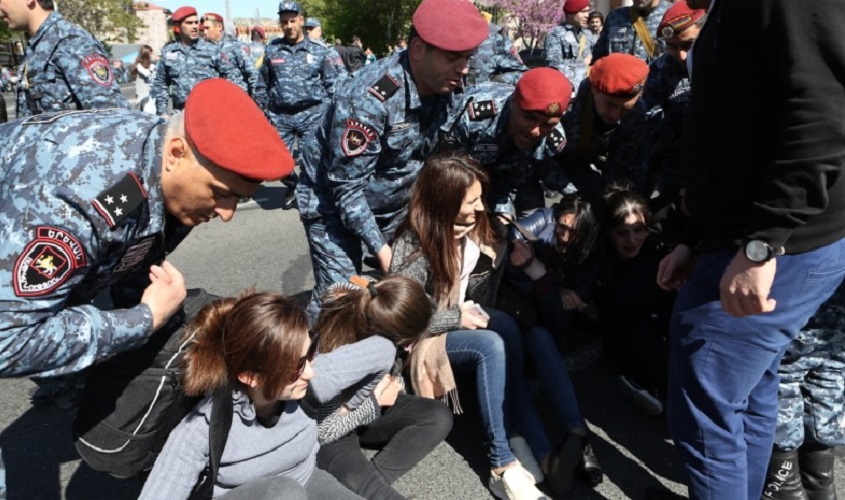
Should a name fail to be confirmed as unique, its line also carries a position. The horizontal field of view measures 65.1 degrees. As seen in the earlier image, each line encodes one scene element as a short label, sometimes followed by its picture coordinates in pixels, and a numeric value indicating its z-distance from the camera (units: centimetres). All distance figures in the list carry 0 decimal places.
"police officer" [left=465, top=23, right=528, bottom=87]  501
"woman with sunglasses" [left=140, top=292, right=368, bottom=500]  165
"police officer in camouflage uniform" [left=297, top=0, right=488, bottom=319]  244
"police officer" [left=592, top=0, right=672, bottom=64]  448
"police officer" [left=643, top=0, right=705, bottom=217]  316
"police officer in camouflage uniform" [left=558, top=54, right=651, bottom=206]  293
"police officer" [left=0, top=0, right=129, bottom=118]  335
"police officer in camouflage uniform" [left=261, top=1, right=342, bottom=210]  594
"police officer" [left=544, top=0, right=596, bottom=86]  688
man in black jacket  131
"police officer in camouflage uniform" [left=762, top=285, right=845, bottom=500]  203
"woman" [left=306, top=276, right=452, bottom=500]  225
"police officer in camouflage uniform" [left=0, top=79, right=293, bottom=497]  129
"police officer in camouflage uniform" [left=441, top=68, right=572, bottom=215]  268
